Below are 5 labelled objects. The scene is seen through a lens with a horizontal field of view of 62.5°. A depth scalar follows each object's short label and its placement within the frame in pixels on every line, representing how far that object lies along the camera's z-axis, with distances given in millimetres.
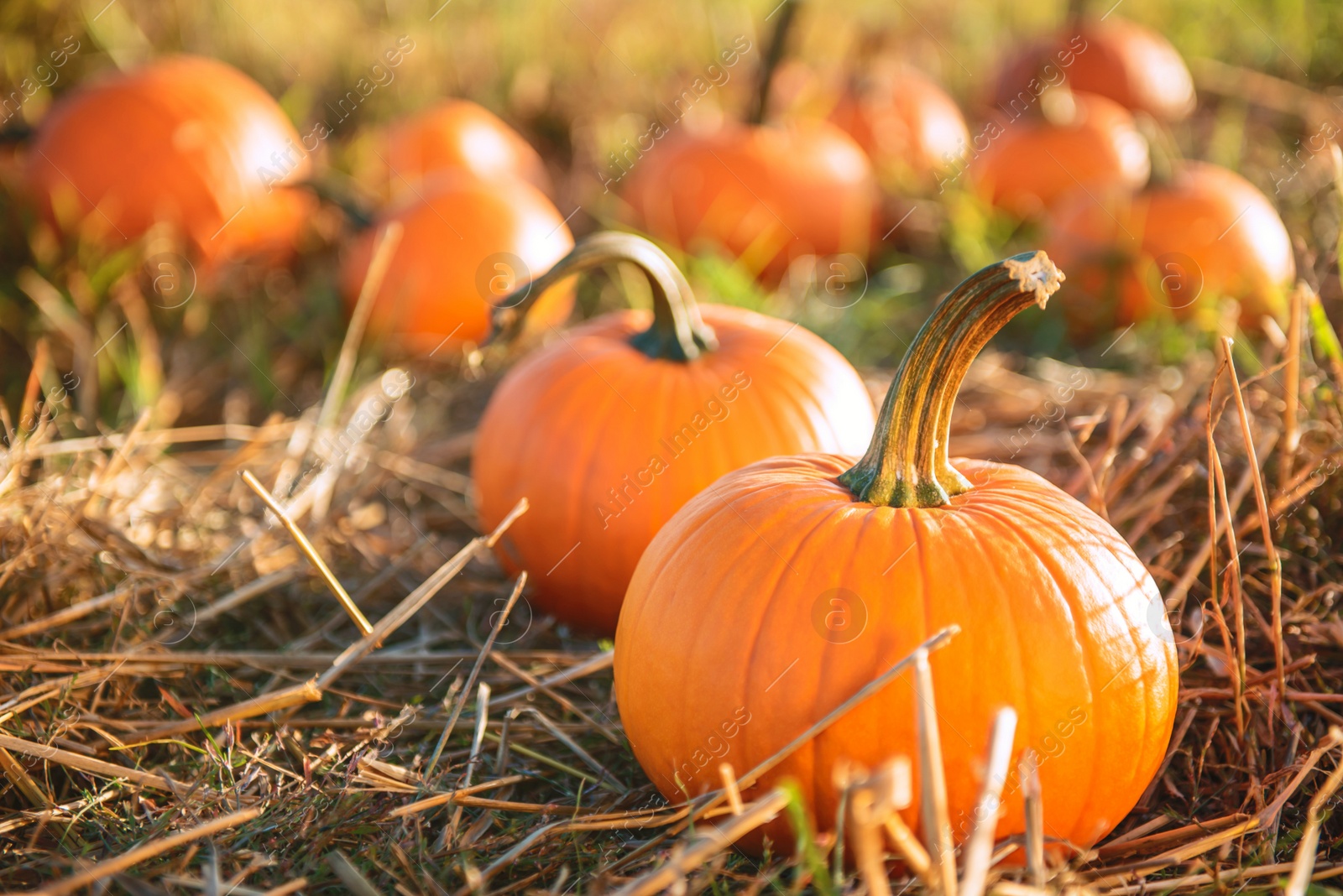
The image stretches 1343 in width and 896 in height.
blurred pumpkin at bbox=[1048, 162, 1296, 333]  3949
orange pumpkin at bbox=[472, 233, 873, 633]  2516
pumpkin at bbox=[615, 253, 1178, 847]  1635
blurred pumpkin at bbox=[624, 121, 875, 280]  4762
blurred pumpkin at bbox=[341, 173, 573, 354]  4121
